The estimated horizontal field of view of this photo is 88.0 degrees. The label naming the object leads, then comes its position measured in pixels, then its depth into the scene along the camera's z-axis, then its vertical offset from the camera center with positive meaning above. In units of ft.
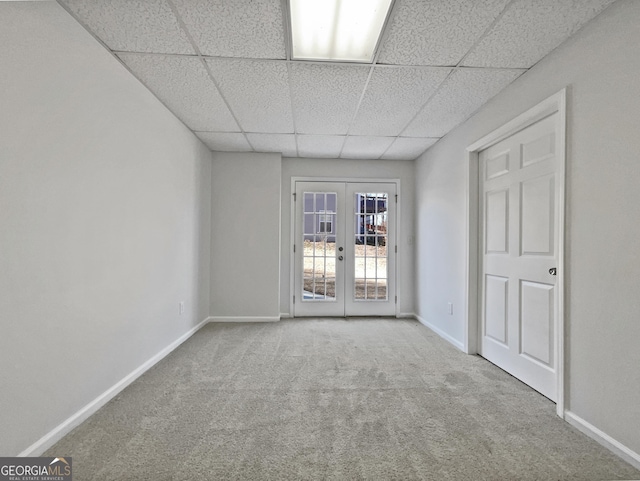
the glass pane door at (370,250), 16.17 -0.38
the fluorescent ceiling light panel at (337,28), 6.04 +4.29
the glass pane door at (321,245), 16.07 -0.16
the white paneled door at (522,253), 7.64 -0.24
